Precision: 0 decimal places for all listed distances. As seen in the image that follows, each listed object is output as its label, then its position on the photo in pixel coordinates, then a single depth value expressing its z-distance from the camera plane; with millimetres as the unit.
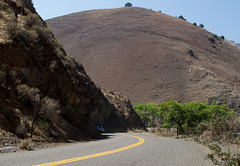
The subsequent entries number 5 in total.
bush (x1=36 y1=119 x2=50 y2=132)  14008
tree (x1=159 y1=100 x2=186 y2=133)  34200
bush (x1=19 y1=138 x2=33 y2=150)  10047
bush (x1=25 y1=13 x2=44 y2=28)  20078
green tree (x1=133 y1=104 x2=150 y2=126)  70962
